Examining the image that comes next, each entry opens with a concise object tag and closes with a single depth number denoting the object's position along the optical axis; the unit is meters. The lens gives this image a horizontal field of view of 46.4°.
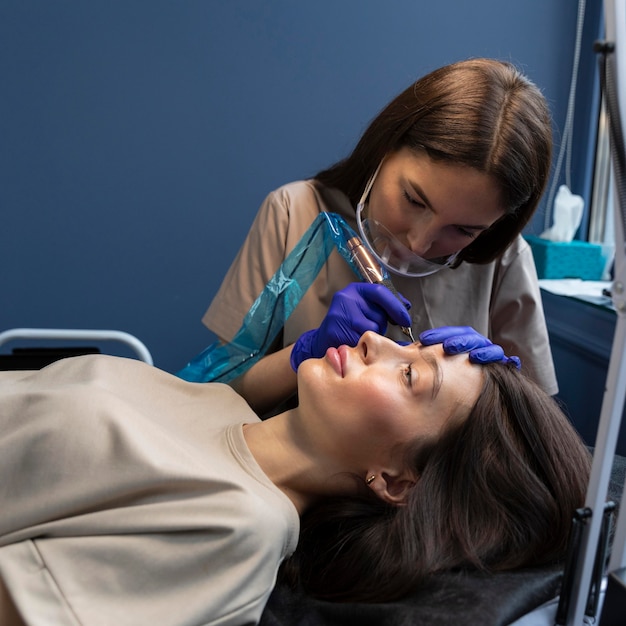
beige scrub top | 1.69
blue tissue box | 2.61
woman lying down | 1.01
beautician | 1.39
